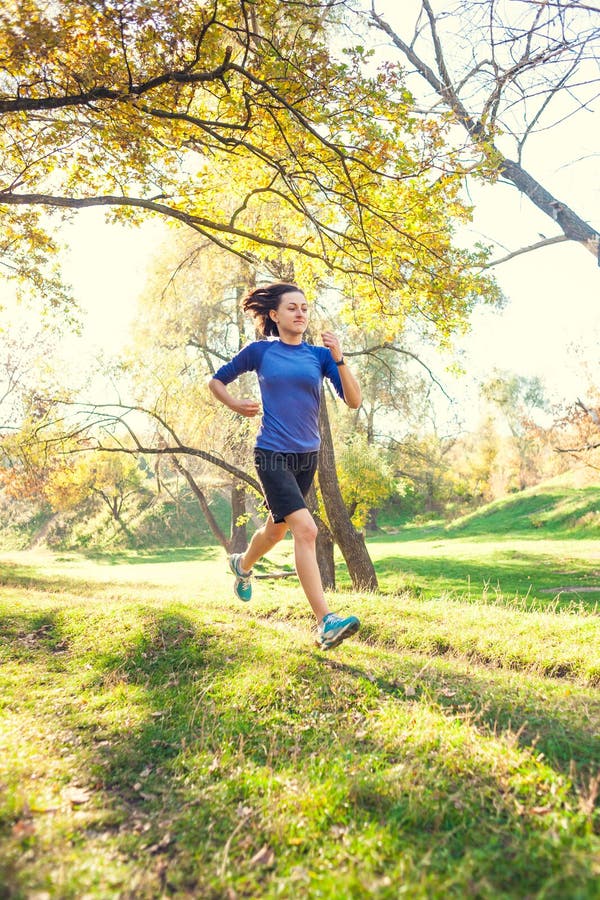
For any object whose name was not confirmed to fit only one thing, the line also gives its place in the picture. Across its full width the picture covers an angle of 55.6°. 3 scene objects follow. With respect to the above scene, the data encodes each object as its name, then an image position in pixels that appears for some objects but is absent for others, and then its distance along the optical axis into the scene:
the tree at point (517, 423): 48.47
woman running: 3.87
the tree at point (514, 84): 3.98
